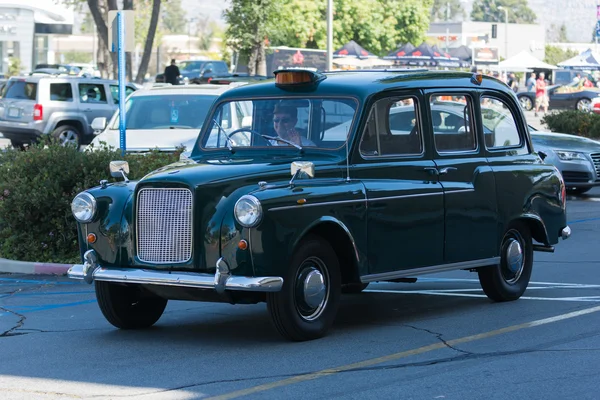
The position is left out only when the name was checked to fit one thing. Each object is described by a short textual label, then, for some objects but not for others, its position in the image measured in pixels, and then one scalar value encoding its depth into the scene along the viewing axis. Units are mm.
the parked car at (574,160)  18266
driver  8570
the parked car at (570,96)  47844
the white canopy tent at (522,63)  64500
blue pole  14070
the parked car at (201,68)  50094
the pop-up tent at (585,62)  57941
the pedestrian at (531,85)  50916
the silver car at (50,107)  26078
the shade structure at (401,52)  49088
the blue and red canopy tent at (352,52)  49312
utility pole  32125
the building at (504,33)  128250
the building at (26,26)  69000
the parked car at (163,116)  16312
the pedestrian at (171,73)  35375
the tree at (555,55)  128625
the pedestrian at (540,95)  45469
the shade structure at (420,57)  48844
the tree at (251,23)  39875
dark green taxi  7512
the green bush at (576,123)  24719
